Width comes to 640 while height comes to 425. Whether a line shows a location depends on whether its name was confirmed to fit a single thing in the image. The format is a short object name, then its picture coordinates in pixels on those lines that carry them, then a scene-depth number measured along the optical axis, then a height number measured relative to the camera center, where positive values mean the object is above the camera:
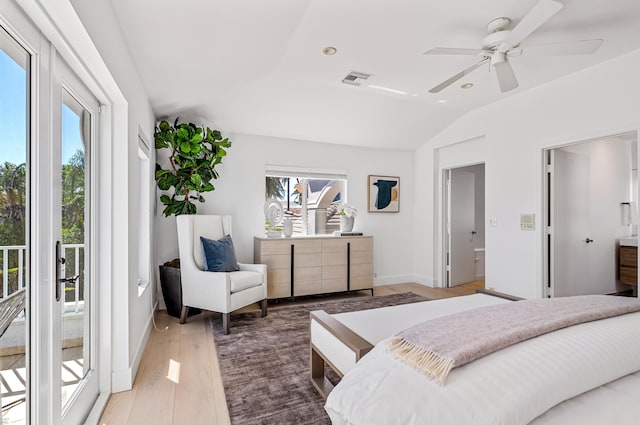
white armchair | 3.19 -0.69
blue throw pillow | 3.41 -0.45
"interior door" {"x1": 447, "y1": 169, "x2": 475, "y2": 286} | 5.22 -0.23
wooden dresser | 4.20 -0.68
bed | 0.92 -0.54
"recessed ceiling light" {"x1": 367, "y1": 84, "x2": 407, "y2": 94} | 3.66 +1.41
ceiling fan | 2.04 +1.16
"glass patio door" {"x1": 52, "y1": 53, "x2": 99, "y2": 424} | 1.47 -0.18
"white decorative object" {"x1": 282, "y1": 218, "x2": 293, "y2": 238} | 4.48 -0.19
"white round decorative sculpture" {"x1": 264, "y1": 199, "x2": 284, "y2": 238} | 4.41 +0.00
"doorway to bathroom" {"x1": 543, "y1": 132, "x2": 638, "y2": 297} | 3.69 -0.06
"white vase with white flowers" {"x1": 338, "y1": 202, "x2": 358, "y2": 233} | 4.83 -0.05
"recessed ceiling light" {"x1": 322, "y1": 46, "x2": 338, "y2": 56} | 2.81 +1.41
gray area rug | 1.88 -1.15
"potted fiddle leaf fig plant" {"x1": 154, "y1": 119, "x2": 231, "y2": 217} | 3.61 +0.61
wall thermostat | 3.71 -0.10
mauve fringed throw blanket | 1.08 -0.46
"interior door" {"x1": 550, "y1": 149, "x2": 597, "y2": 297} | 3.69 -0.13
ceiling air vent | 3.34 +1.41
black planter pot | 3.51 -0.82
